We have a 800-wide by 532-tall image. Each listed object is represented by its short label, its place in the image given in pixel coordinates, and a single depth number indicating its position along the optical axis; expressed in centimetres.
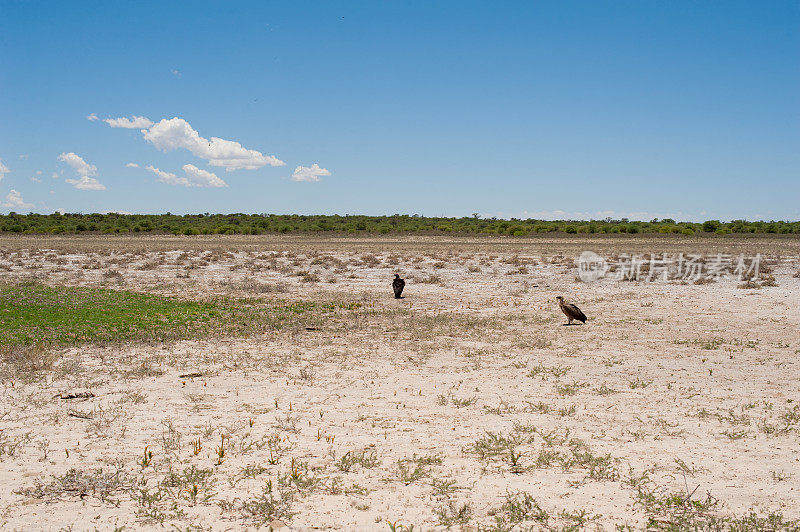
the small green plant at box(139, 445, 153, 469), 602
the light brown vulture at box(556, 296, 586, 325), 1439
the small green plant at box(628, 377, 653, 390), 907
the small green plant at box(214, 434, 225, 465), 613
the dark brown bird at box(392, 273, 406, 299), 1972
